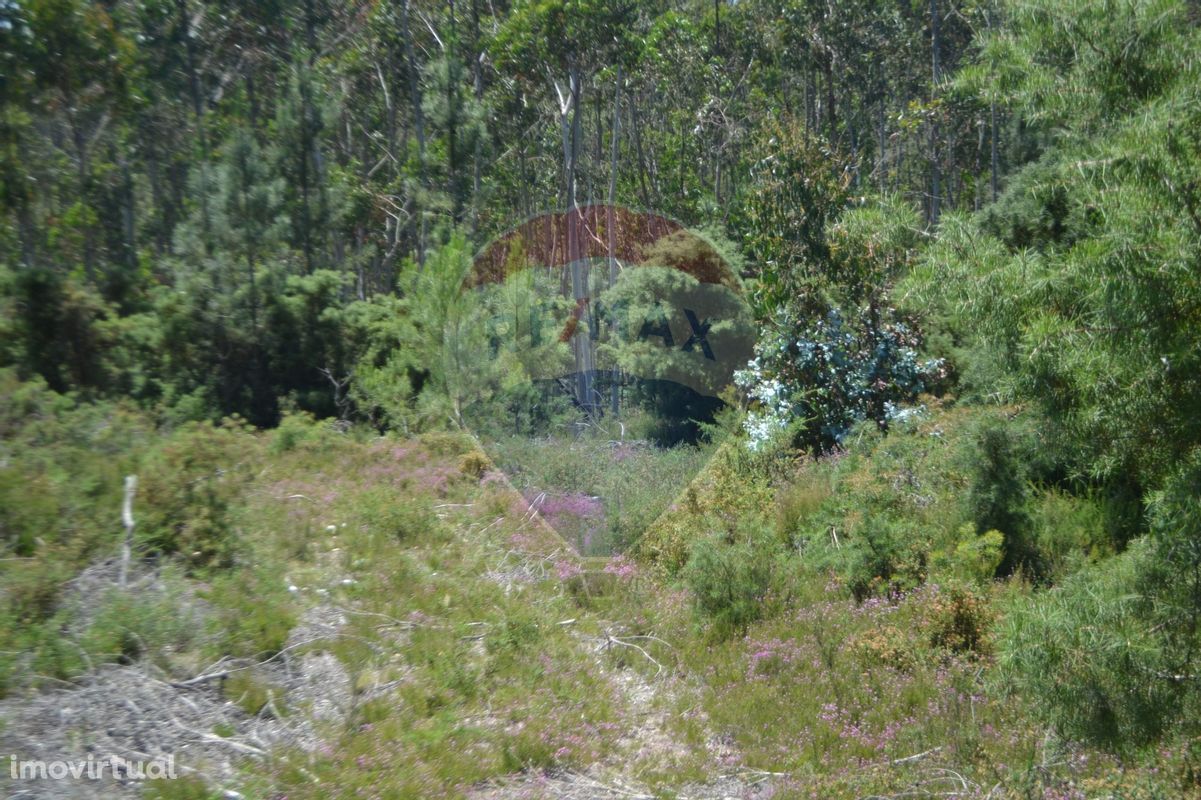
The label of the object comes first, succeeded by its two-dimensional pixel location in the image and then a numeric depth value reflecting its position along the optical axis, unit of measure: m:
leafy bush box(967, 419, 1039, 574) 7.53
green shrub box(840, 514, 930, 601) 7.45
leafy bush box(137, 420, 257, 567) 6.78
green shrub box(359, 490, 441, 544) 8.43
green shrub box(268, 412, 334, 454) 11.65
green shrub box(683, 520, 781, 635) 7.21
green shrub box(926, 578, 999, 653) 6.36
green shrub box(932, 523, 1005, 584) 7.11
